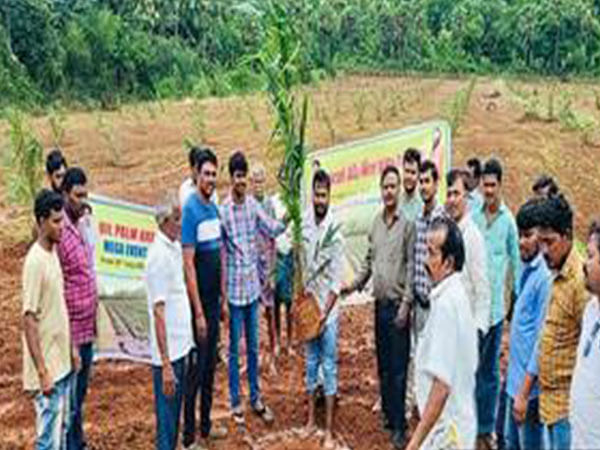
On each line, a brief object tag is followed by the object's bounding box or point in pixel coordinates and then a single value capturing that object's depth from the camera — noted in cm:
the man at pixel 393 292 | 540
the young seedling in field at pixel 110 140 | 1580
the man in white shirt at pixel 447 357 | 341
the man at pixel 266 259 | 602
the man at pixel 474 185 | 571
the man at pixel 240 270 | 564
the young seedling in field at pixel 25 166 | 876
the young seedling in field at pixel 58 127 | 1625
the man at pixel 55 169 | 520
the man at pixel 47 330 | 434
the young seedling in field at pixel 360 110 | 1888
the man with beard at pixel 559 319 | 377
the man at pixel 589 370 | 346
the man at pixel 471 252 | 509
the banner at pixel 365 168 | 651
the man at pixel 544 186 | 535
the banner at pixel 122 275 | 596
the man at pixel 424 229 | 525
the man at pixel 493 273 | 546
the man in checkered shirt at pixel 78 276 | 483
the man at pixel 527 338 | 409
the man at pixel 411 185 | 553
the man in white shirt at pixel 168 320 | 478
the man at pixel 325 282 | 556
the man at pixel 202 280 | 520
